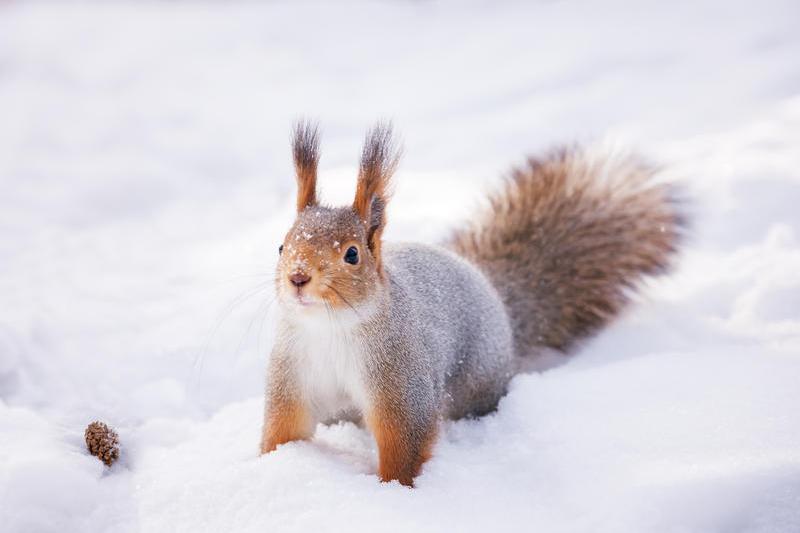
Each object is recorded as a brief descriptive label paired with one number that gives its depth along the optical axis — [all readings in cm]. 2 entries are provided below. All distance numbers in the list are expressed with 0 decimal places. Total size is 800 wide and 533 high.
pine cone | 228
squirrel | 226
